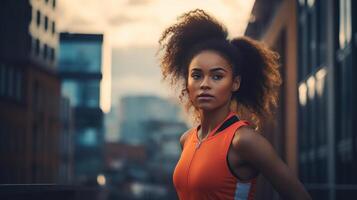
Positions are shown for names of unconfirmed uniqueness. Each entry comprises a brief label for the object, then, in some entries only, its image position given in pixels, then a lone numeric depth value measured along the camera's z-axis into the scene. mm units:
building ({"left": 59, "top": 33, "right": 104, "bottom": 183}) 59875
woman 3367
